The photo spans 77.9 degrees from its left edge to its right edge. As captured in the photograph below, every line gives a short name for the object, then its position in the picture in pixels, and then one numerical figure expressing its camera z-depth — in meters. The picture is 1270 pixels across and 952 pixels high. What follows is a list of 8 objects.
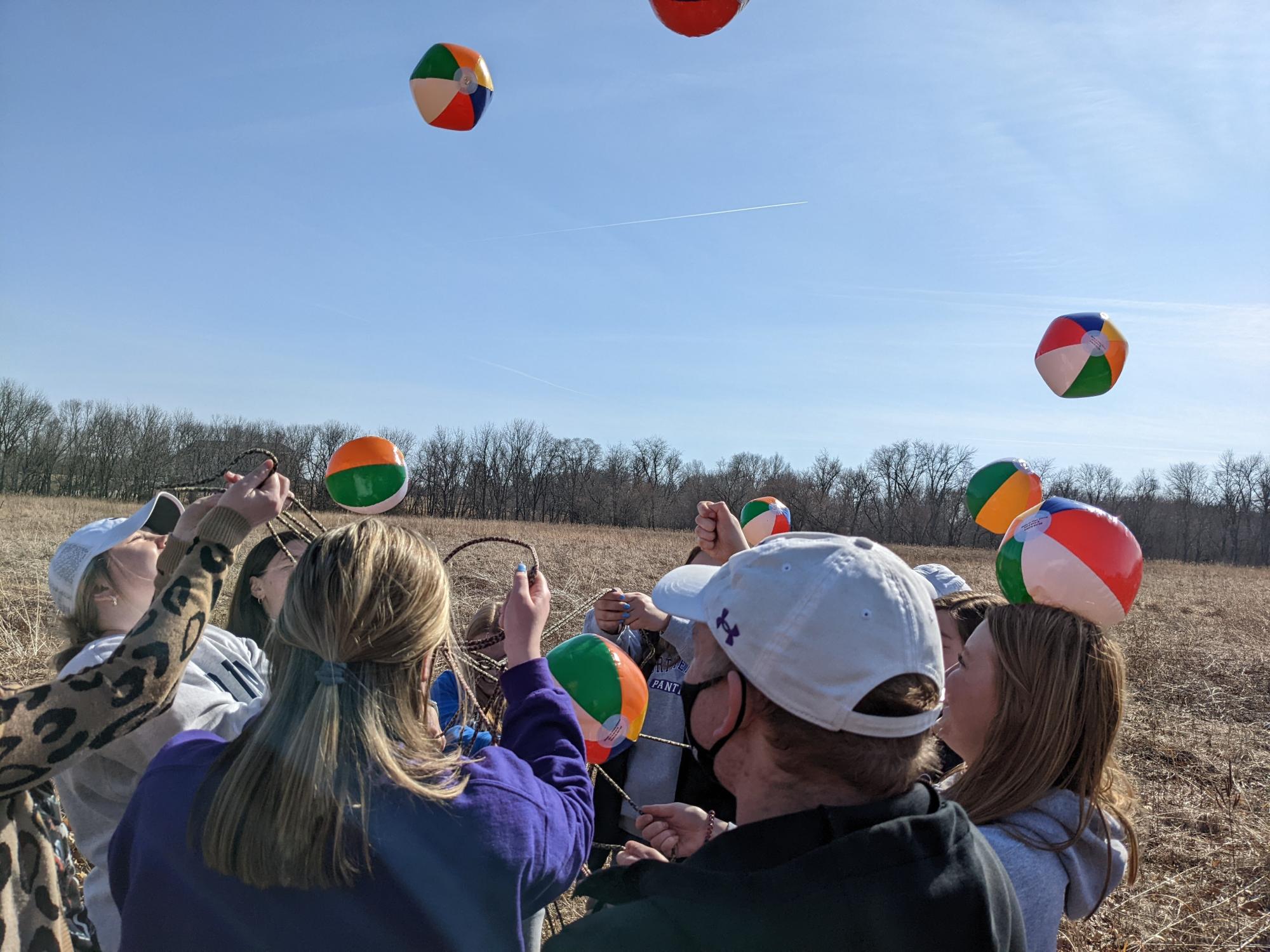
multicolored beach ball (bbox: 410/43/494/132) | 6.06
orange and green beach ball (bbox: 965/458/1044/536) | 5.31
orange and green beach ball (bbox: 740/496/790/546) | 5.08
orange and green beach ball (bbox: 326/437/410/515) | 4.36
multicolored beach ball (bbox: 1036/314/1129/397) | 5.23
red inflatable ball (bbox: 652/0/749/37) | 4.13
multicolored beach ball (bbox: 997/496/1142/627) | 2.80
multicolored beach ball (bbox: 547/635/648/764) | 2.83
